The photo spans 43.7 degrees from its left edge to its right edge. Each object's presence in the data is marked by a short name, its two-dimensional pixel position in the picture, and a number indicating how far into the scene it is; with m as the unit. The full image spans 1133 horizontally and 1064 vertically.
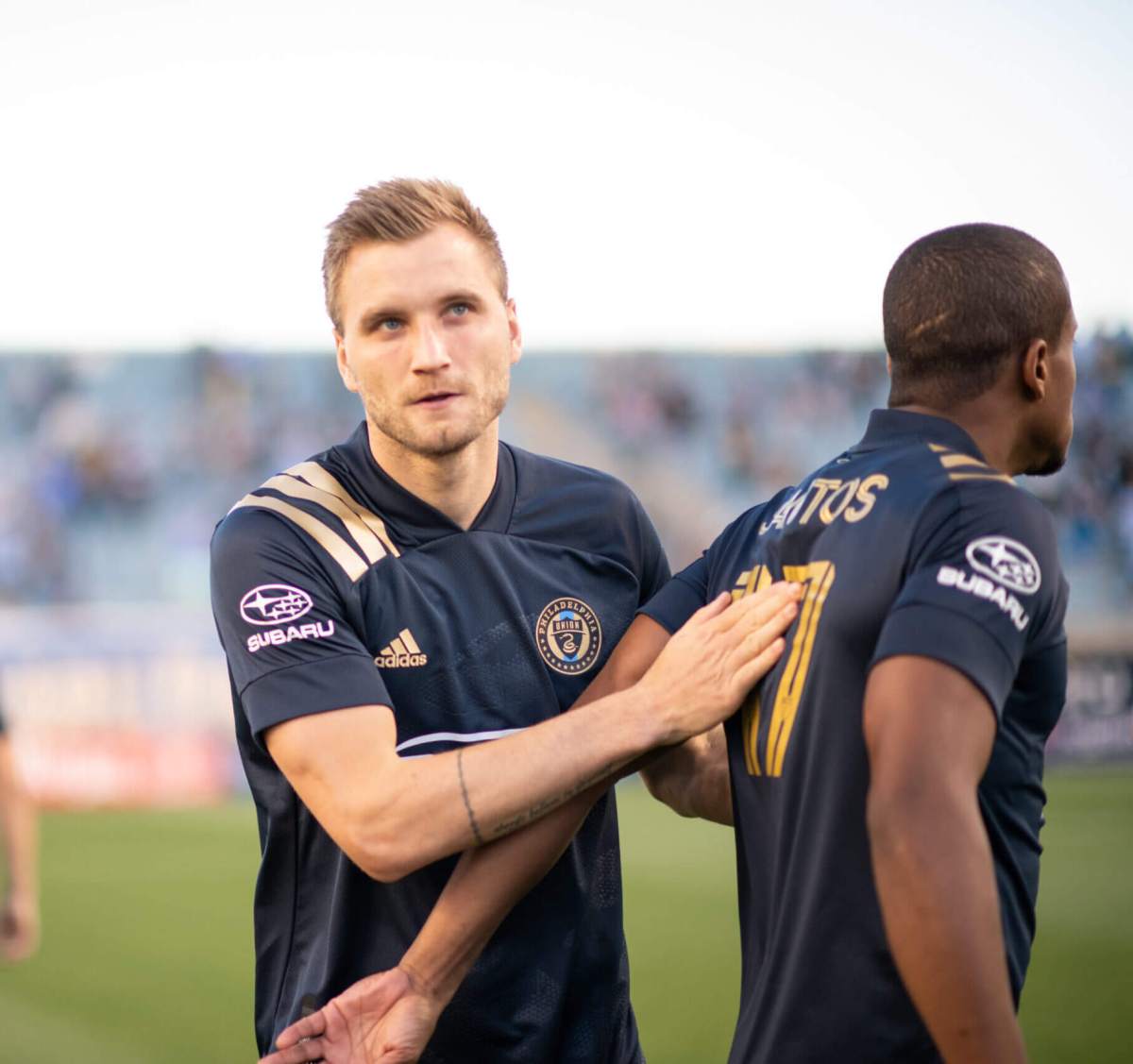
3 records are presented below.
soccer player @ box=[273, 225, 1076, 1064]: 1.95
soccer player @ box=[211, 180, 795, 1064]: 2.69
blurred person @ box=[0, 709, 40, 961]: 6.34
